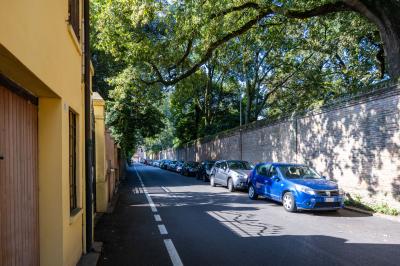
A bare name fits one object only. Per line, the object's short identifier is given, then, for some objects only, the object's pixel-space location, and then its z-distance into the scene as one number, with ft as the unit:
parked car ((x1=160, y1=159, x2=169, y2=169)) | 178.33
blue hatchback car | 38.93
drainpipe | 24.50
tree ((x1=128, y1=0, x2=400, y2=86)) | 43.96
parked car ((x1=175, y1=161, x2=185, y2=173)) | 134.37
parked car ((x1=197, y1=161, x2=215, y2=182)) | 92.84
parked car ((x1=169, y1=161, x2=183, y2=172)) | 145.16
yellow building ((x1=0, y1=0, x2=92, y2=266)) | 12.39
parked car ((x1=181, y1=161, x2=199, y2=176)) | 113.50
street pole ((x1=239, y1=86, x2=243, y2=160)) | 97.91
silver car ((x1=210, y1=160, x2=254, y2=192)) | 63.00
